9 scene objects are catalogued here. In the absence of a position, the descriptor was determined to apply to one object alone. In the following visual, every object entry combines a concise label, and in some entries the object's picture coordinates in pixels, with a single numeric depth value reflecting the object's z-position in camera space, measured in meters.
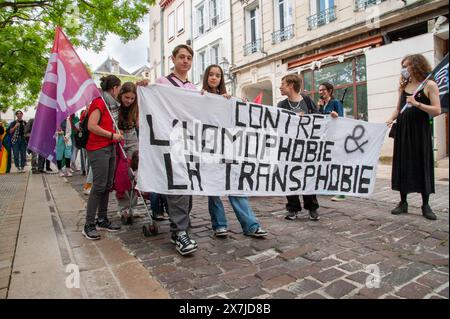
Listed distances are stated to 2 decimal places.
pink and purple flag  3.53
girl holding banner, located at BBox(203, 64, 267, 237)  3.46
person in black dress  3.93
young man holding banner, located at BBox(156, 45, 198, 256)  3.00
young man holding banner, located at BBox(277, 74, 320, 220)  4.16
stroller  3.90
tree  9.73
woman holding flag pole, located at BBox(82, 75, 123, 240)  3.47
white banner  3.08
